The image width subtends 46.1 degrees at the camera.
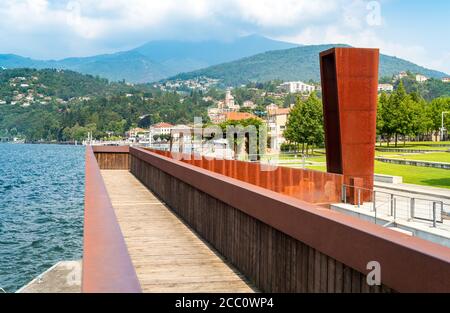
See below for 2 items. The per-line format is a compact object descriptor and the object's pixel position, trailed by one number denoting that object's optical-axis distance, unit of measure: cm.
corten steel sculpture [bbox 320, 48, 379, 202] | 1712
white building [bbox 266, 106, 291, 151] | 14727
